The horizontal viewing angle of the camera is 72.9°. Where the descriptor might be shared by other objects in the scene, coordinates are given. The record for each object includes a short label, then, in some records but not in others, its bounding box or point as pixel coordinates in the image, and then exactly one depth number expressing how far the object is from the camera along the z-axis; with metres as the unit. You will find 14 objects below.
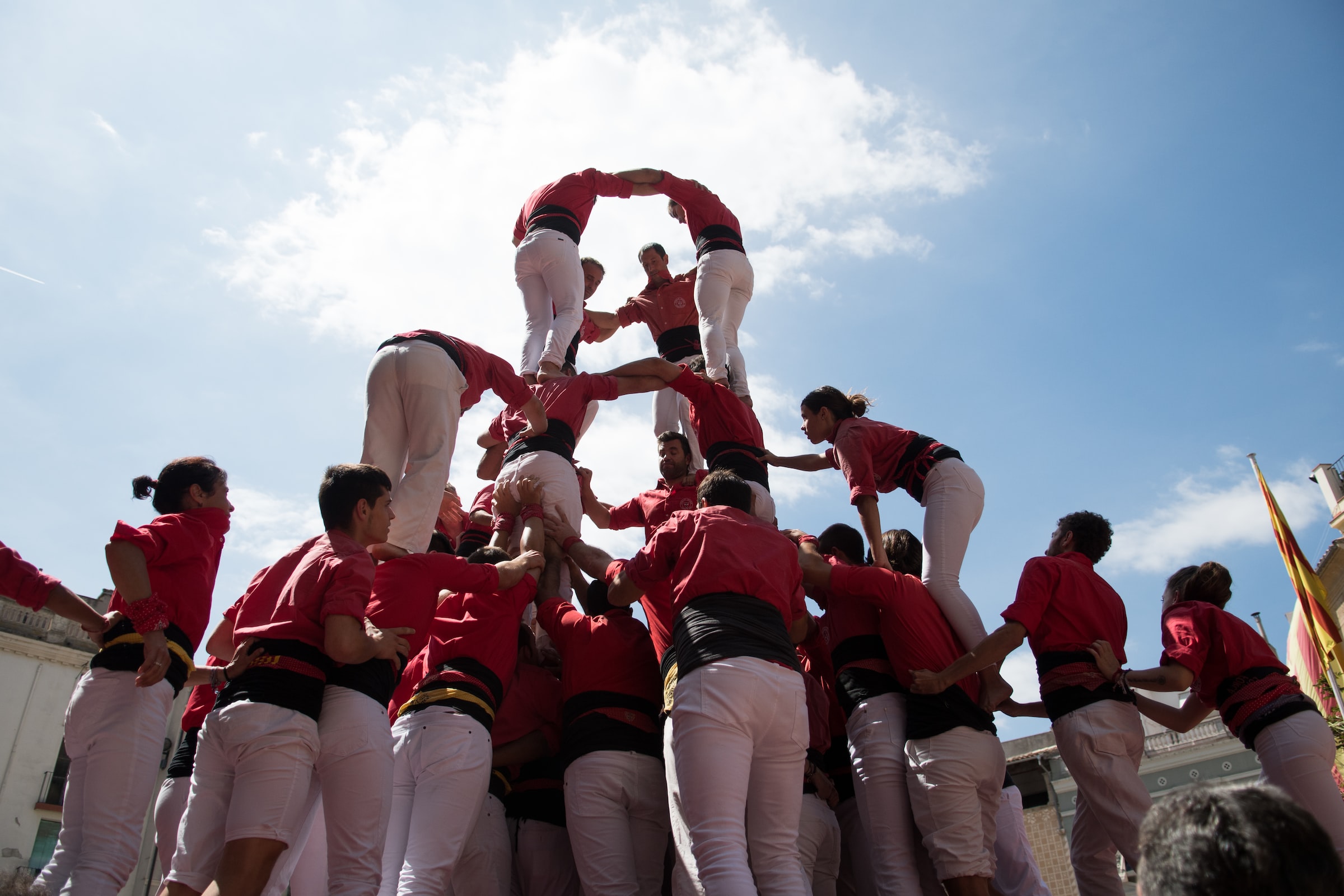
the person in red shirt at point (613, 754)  4.50
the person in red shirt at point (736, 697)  3.85
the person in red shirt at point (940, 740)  4.50
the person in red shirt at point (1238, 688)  4.69
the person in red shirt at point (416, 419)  5.79
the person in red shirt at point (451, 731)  4.24
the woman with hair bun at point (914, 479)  5.70
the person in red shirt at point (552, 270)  8.05
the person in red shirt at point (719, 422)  7.57
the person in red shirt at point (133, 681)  4.23
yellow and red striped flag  15.53
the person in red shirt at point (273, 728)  3.53
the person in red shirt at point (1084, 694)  4.65
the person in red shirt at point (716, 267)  9.25
